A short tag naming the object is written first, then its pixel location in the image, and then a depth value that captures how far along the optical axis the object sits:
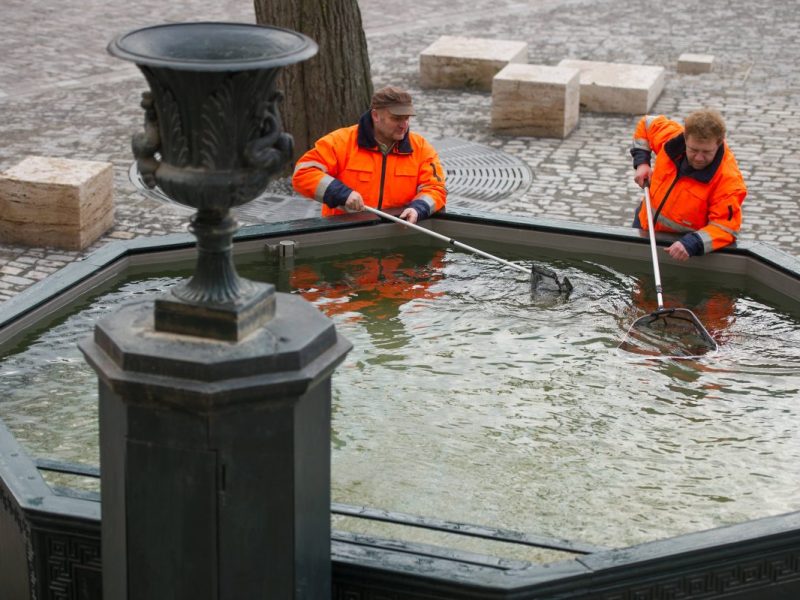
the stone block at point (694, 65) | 16.20
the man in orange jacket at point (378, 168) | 7.99
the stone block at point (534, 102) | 13.32
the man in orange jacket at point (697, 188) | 7.56
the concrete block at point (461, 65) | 15.27
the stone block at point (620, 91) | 14.29
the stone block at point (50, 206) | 10.08
